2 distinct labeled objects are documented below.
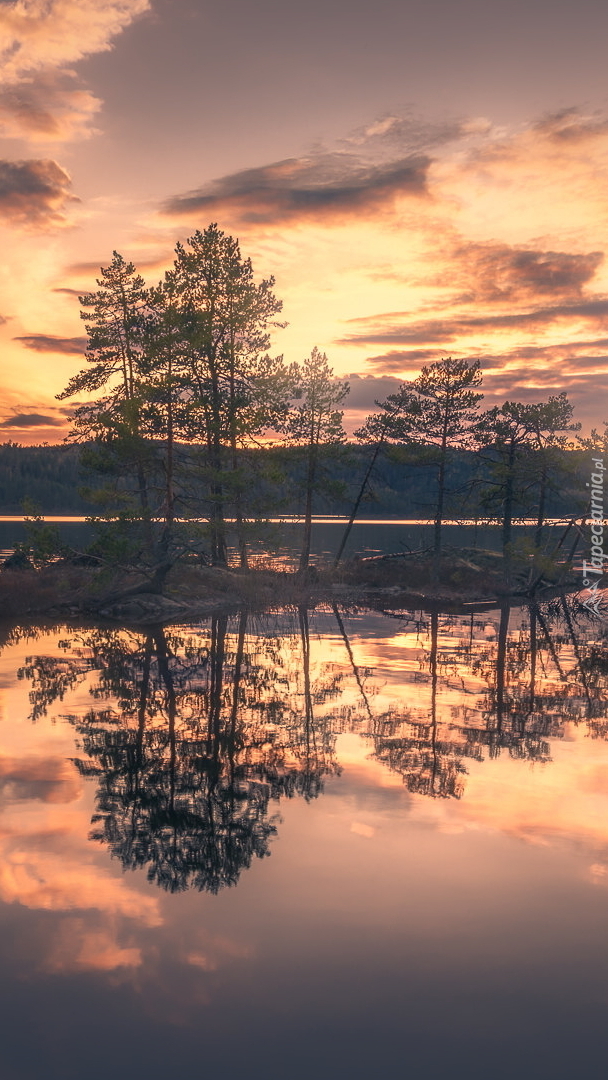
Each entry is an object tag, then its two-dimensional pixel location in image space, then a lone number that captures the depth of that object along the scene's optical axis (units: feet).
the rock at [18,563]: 118.62
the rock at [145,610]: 95.25
